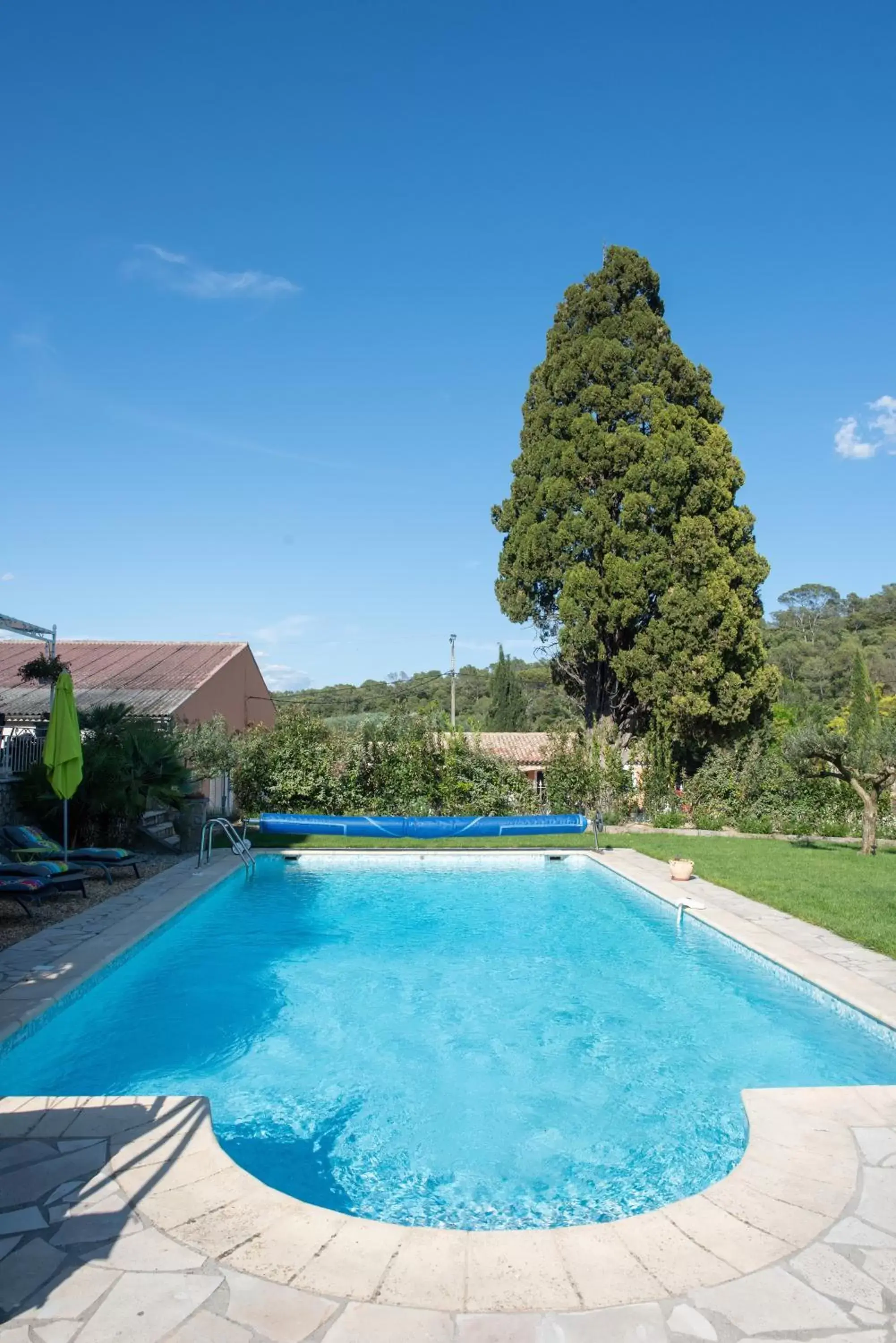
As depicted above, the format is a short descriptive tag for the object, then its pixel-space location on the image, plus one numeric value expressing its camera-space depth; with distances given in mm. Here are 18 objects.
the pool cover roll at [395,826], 17109
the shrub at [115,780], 13547
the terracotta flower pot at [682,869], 12172
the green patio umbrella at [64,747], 11117
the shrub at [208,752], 18562
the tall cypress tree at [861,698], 35312
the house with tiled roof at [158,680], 22188
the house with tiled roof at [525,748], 27281
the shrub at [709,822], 18703
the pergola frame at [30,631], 12781
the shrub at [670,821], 18891
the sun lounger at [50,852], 11867
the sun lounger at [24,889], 9117
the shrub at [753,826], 18281
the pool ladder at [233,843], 13617
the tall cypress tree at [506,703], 43781
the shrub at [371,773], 18828
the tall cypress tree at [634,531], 19594
